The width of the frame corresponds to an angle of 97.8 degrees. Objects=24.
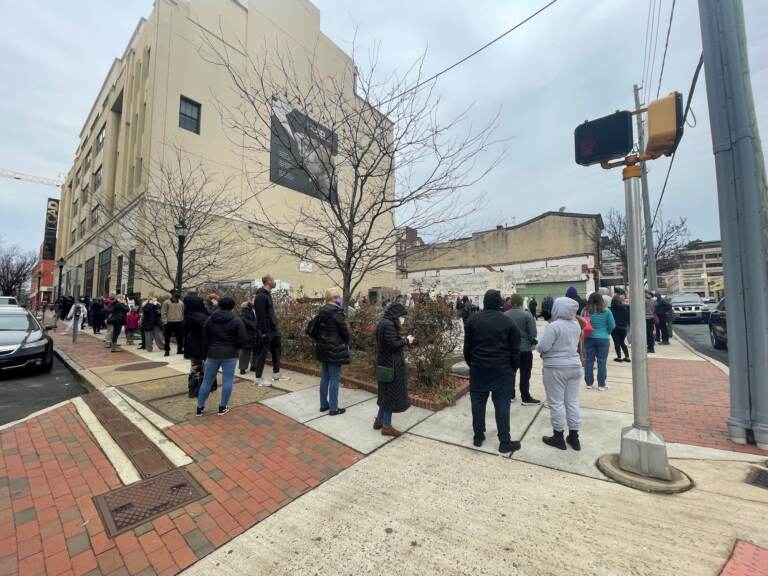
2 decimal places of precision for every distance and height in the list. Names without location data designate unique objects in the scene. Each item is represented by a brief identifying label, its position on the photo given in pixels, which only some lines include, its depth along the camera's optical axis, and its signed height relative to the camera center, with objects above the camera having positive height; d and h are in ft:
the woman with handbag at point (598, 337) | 19.13 -1.61
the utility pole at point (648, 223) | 41.37 +11.45
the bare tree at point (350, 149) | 22.85 +11.54
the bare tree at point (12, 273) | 136.26 +14.39
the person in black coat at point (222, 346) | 14.75 -1.69
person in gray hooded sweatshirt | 12.19 -2.34
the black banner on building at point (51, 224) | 125.70 +31.43
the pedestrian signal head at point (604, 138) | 10.74 +5.62
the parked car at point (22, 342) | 22.95 -2.55
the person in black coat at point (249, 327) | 19.22 -1.11
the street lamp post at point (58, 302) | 61.41 +1.19
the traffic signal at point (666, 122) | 10.04 +5.66
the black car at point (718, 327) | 30.76 -1.73
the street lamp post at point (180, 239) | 32.86 +6.87
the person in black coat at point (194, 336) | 17.30 -1.53
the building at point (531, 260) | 88.43 +14.64
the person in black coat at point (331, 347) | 15.17 -1.79
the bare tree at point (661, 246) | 65.67 +12.87
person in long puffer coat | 13.07 -2.15
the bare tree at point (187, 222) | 45.32 +13.55
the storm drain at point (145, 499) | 8.43 -5.29
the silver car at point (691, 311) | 60.29 -0.33
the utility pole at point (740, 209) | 12.24 +3.78
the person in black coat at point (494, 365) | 11.93 -2.04
